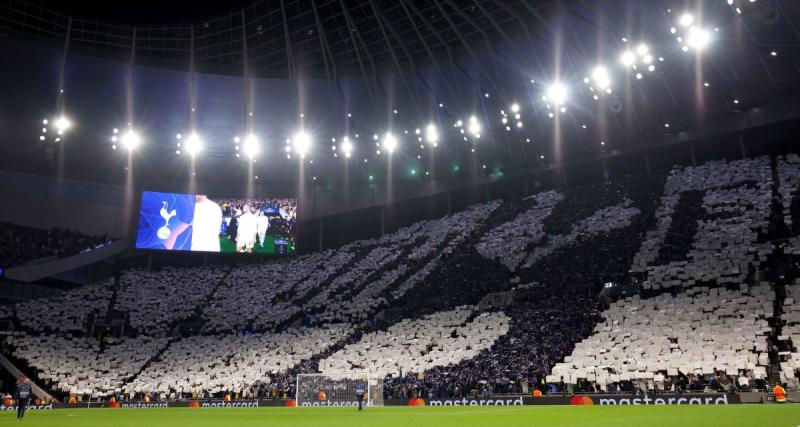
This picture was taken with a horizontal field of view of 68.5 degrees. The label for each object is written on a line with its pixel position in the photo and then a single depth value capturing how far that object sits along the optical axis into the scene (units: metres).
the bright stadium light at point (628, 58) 35.81
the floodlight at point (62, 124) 48.44
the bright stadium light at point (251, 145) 53.31
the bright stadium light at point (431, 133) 47.17
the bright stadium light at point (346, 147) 51.78
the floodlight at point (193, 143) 52.69
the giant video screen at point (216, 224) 52.94
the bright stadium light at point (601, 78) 37.72
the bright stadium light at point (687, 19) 32.02
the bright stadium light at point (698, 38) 32.47
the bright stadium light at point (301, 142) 52.62
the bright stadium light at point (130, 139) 51.62
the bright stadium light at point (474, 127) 45.22
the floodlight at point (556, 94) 40.12
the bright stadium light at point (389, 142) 49.56
